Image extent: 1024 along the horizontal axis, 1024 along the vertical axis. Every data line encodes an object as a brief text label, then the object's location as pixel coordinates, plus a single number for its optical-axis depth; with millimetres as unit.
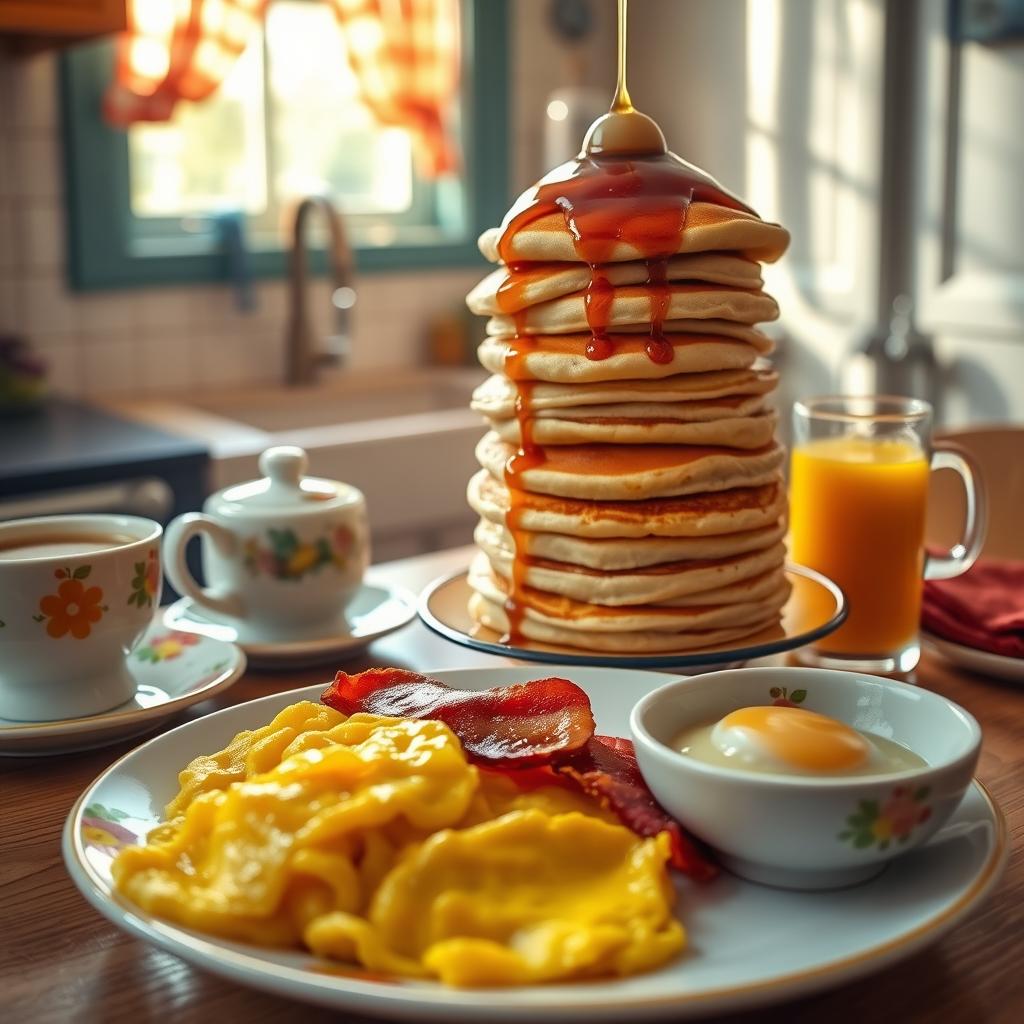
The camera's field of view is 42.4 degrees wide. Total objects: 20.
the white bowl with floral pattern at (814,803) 584
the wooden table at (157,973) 587
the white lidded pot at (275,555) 1110
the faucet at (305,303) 2869
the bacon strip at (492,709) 703
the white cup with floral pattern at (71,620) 884
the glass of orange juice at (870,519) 1042
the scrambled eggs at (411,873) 547
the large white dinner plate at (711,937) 510
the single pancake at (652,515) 904
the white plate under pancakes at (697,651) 889
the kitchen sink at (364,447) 2387
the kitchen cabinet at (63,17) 2324
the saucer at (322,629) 1083
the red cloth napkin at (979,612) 1044
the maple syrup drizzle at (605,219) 901
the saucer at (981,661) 1012
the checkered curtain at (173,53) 2797
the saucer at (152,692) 883
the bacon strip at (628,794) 633
